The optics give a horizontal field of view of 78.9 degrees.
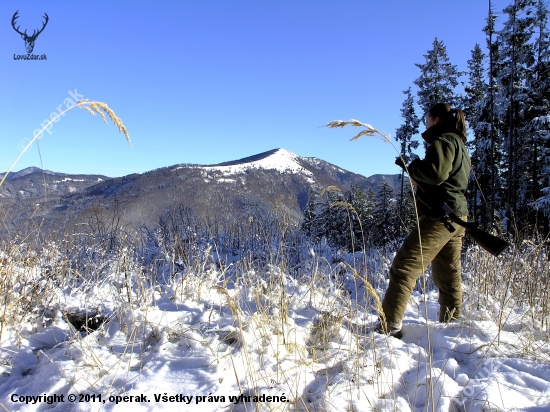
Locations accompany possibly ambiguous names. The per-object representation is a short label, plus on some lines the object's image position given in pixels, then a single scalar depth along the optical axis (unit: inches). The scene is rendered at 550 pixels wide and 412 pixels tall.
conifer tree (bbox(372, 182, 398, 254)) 898.0
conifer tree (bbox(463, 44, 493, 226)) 745.0
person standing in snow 100.4
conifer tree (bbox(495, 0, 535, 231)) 631.2
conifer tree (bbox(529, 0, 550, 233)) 595.2
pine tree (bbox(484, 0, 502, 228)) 646.5
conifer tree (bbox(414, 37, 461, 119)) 774.5
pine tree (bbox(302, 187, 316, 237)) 974.1
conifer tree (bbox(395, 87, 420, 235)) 904.3
